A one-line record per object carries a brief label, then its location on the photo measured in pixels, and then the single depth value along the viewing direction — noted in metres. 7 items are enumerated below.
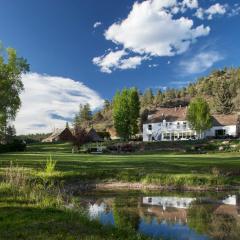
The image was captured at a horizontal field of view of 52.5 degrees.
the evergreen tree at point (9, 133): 57.54
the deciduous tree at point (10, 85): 33.30
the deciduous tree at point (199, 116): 54.34
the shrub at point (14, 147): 41.97
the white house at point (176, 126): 61.66
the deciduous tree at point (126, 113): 60.73
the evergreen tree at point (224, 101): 78.38
